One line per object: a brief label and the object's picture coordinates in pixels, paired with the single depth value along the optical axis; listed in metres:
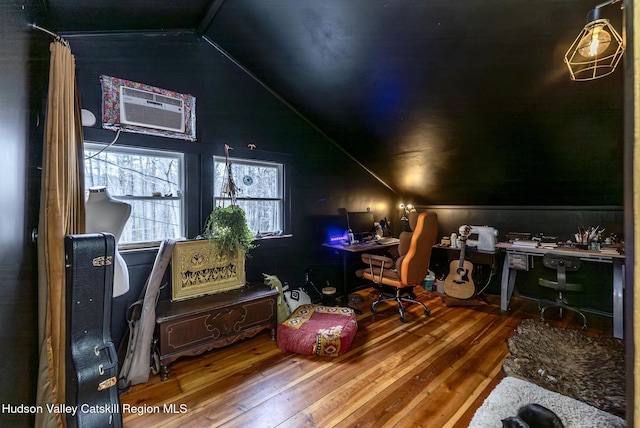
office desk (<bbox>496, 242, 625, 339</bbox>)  2.51
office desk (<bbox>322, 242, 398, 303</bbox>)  3.27
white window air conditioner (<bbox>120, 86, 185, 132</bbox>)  2.11
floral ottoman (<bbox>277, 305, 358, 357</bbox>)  2.25
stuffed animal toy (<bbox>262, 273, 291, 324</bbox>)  2.70
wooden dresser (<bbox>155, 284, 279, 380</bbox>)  1.94
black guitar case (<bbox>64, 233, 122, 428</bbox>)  1.14
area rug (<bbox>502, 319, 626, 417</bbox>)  1.78
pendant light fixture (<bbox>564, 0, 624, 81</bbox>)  1.28
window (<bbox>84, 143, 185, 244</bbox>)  2.11
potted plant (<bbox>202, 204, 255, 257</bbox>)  2.45
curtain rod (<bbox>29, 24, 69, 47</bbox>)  1.20
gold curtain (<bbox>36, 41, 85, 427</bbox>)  1.18
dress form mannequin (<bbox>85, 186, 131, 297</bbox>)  1.54
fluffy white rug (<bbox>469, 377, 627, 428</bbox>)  1.52
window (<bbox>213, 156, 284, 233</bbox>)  2.73
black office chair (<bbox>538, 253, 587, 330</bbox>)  2.73
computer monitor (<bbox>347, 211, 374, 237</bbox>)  3.71
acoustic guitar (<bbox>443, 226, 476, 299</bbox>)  3.36
